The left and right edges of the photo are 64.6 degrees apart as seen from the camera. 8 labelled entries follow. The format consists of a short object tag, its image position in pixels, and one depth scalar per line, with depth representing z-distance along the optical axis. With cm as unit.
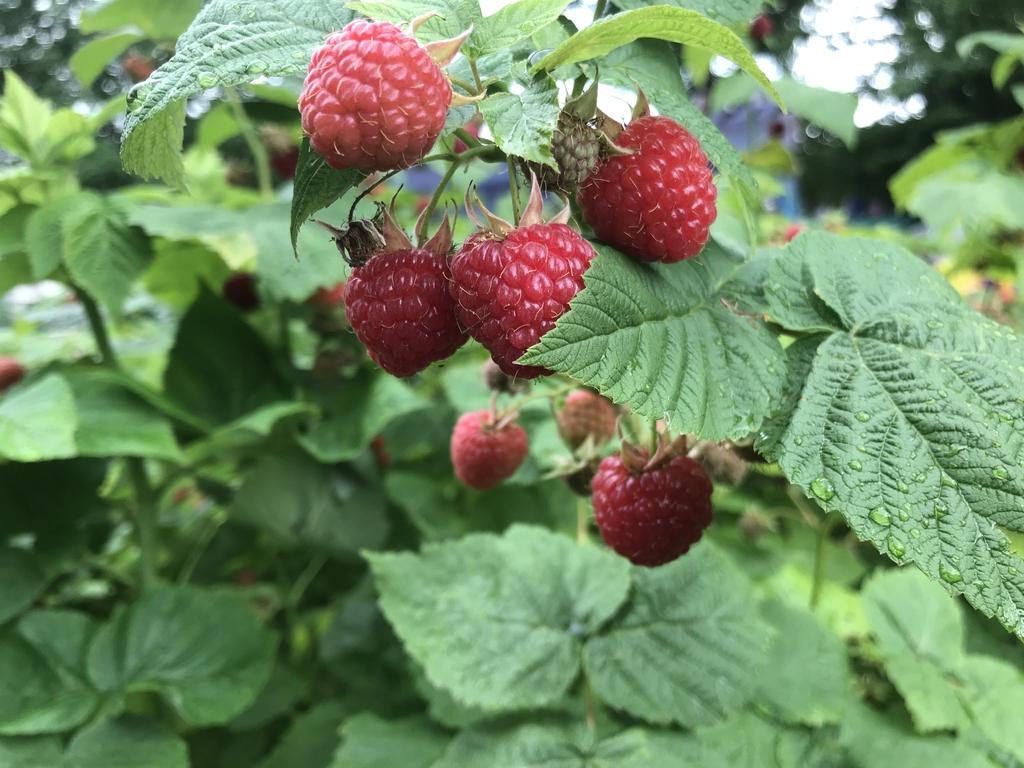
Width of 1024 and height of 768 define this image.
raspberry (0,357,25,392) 30
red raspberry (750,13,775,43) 51
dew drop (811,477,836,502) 10
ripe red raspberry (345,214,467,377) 11
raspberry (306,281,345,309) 28
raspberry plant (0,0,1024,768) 10
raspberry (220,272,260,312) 30
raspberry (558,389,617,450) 17
